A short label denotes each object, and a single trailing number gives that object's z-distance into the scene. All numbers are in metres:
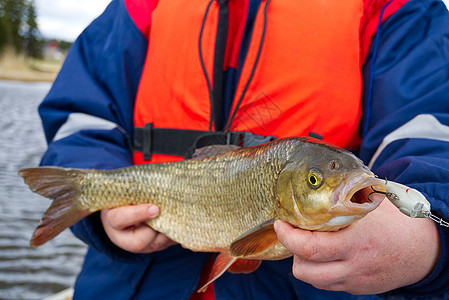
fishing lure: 0.59
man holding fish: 0.65
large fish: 0.62
